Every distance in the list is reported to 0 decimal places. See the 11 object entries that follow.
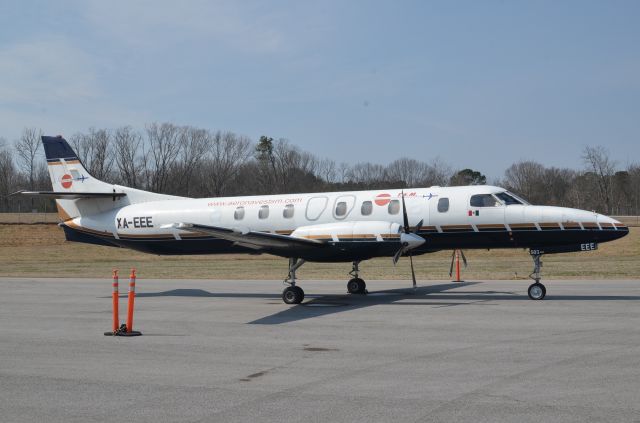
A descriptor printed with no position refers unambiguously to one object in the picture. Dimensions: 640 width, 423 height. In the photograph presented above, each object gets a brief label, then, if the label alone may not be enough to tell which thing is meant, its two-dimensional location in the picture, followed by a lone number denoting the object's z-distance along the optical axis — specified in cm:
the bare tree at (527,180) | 11256
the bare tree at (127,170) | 10044
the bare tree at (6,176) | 11150
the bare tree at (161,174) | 10112
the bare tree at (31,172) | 10774
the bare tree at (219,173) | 10419
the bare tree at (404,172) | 11269
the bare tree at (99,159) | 10000
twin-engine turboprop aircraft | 1883
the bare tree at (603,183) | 10938
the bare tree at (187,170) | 10250
